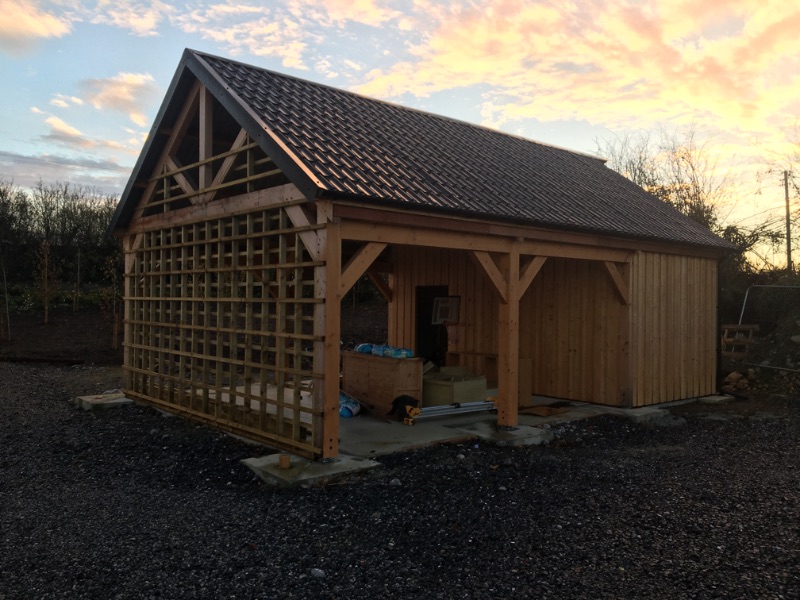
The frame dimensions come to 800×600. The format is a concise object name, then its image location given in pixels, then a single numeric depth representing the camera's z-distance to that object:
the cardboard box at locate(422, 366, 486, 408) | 8.95
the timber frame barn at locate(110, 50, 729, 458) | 6.64
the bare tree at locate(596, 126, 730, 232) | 20.91
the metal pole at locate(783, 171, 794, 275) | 16.08
